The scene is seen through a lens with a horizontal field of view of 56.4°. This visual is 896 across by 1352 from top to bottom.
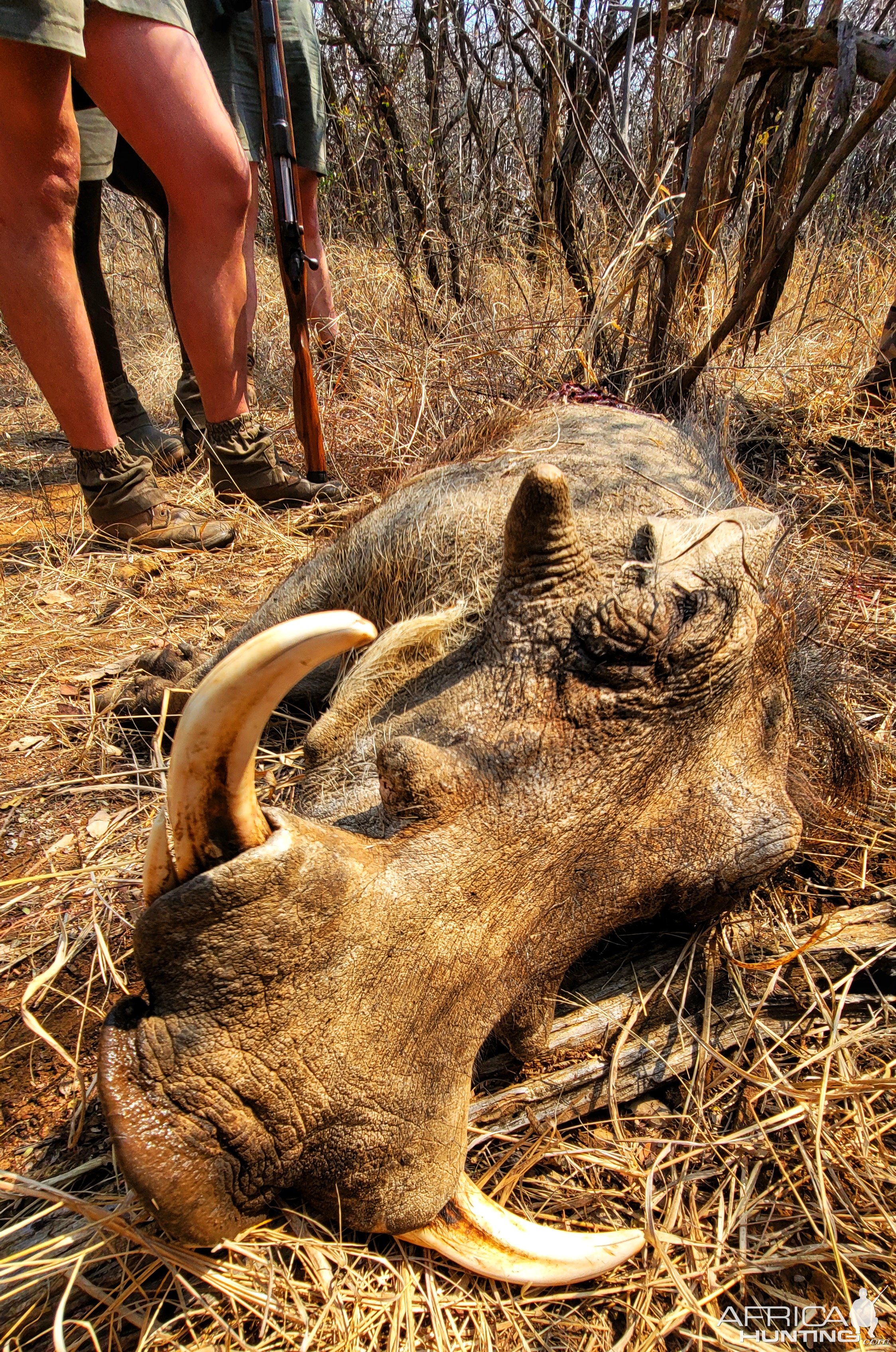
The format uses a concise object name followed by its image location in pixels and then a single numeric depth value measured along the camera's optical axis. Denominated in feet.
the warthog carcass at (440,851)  1.28
